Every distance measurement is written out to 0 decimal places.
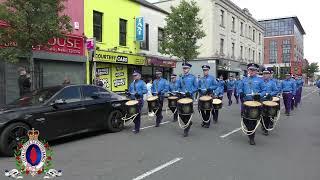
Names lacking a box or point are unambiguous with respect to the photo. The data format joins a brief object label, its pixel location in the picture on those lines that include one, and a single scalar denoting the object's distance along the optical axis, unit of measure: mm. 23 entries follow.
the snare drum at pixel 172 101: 12500
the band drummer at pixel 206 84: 12258
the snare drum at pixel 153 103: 11758
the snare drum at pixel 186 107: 10282
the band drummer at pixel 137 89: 11609
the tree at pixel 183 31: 25703
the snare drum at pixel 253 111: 9281
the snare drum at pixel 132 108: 10797
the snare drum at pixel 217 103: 12320
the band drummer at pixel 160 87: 12953
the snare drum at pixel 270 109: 10258
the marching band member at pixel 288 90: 16992
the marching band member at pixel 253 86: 10480
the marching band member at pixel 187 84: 11586
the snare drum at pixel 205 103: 11320
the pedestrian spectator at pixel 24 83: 13742
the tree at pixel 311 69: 109300
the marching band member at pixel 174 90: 12122
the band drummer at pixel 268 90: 10766
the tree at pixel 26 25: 12398
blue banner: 24464
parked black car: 8203
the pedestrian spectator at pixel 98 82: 18858
